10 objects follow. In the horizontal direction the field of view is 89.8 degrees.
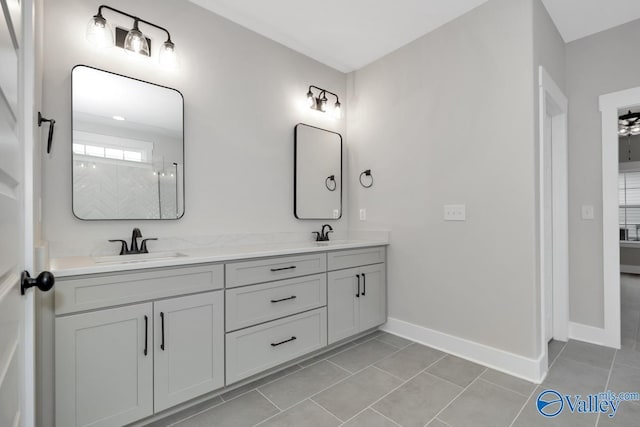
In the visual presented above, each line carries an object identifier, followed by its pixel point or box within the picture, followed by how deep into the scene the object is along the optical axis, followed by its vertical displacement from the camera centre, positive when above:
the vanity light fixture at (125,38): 1.84 +1.08
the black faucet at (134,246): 1.96 -0.19
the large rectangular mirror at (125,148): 1.88 +0.43
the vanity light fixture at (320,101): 3.03 +1.10
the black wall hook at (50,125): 1.70 +0.48
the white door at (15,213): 0.63 +0.01
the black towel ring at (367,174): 3.16 +0.40
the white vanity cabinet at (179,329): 1.44 -0.63
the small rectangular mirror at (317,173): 2.96 +0.41
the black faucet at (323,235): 3.03 -0.19
